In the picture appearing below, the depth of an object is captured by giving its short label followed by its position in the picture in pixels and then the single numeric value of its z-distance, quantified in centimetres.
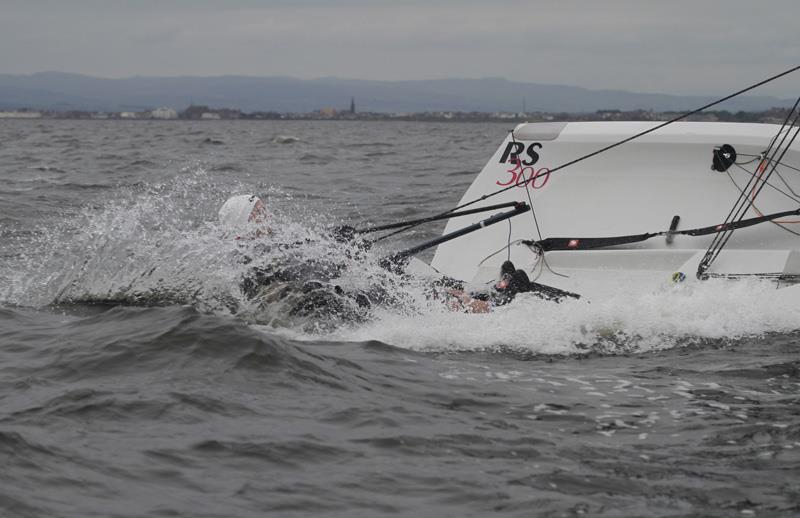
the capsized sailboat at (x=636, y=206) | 1526
